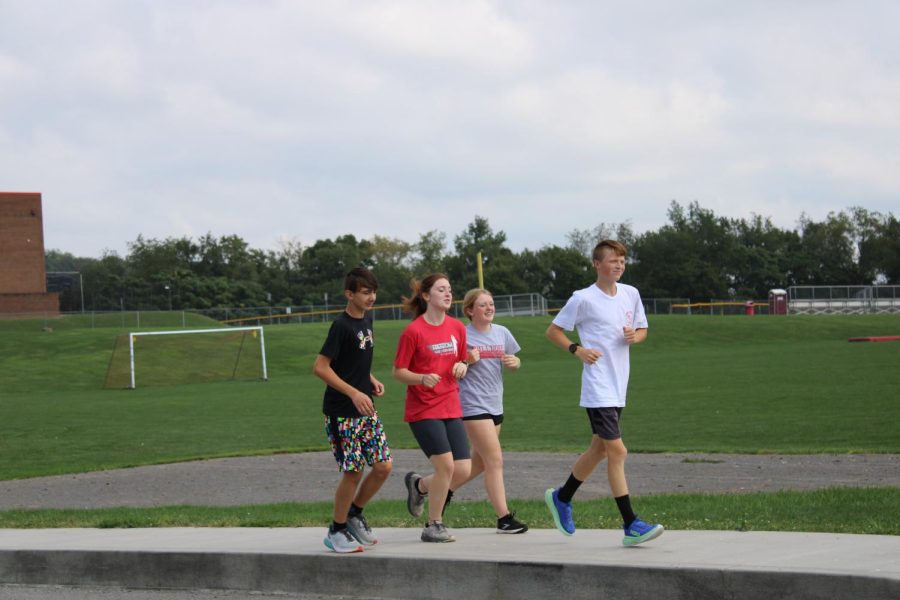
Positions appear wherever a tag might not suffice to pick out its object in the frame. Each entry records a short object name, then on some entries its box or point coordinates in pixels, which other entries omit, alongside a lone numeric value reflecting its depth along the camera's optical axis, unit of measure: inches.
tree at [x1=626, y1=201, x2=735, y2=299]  4488.2
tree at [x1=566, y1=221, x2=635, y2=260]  5134.4
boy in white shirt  311.7
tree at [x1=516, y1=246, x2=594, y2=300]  4557.1
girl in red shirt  329.4
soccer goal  1691.7
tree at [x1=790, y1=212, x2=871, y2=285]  4921.3
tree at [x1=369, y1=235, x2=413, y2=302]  4515.3
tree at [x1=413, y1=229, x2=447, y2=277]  5319.9
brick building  3120.1
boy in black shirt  324.5
